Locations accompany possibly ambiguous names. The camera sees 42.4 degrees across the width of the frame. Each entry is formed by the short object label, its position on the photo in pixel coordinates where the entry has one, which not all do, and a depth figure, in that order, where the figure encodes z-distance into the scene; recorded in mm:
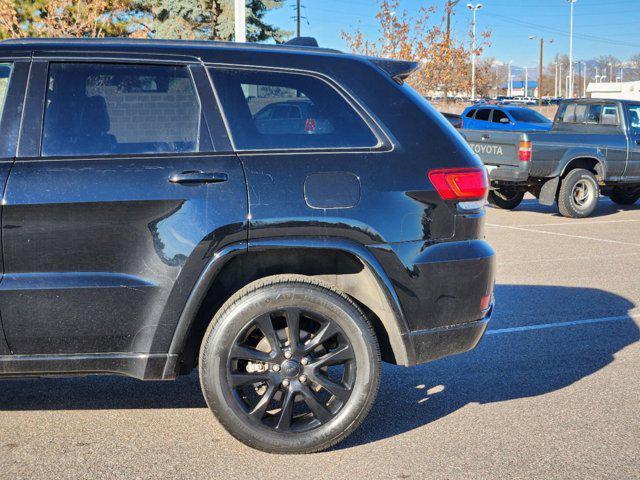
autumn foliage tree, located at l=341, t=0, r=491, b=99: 43688
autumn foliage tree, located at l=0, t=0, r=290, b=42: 30203
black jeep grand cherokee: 3705
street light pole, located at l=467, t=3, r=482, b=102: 45875
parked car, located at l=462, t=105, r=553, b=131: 23906
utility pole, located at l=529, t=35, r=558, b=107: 63375
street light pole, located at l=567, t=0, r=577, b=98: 74662
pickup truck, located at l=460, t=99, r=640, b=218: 13438
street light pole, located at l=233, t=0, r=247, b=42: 13859
